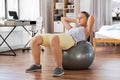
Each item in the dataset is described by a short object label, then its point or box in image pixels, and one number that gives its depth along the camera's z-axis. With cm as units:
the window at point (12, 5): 668
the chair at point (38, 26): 609
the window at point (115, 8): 819
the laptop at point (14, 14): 630
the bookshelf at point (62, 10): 816
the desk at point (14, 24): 534
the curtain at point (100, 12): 807
